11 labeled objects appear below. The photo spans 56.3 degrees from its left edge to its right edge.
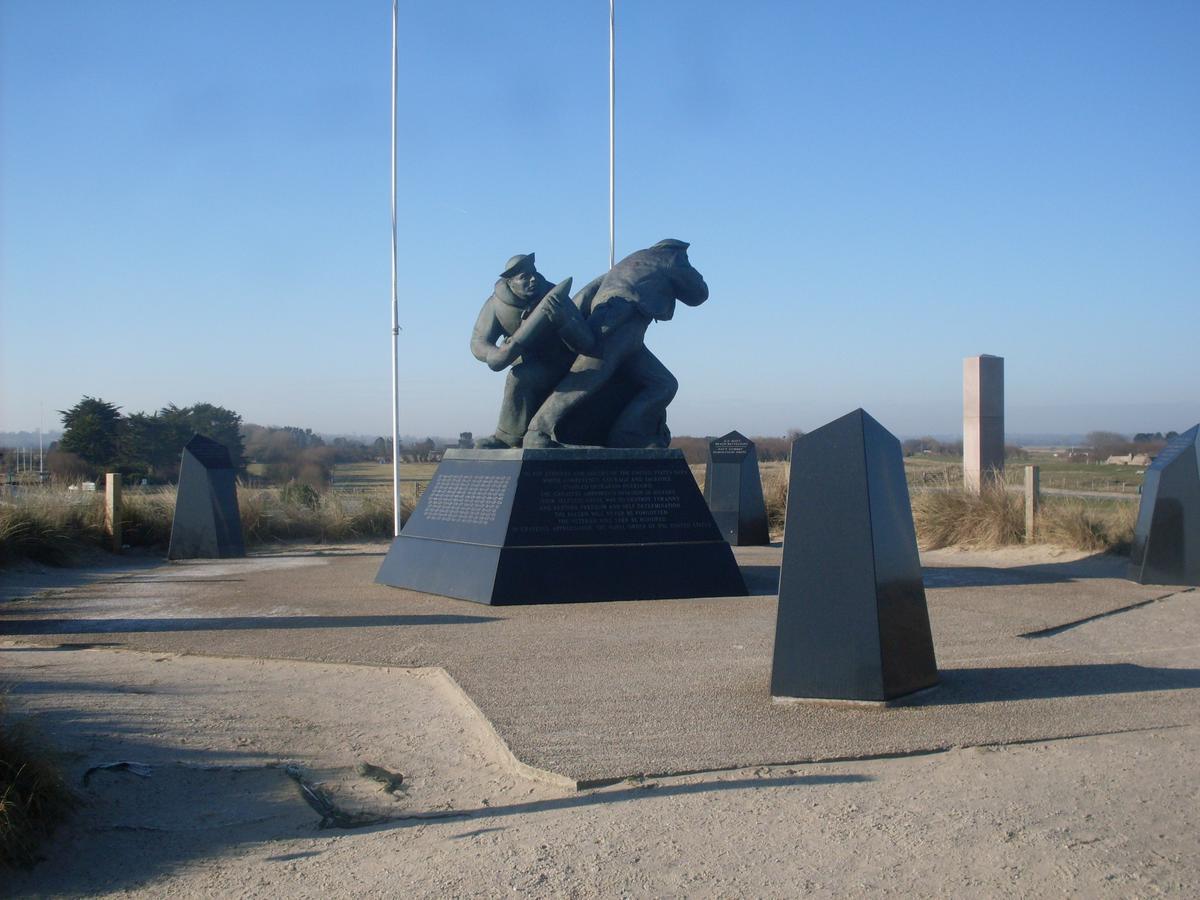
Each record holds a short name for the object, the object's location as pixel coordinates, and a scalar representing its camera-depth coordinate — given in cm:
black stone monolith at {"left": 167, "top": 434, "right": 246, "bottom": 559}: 1415
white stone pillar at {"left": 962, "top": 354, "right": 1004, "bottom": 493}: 2011
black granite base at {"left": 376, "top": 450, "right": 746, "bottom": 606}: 938
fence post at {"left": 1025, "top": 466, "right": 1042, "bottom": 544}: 1384
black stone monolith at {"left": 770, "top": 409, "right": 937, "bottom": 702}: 552
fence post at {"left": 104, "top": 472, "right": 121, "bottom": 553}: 1450
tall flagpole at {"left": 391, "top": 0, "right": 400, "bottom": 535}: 1630
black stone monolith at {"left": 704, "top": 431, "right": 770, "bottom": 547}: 1573
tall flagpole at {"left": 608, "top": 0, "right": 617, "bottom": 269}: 1428
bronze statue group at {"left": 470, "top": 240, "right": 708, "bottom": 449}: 1041
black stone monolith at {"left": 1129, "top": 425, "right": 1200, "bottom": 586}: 1031
